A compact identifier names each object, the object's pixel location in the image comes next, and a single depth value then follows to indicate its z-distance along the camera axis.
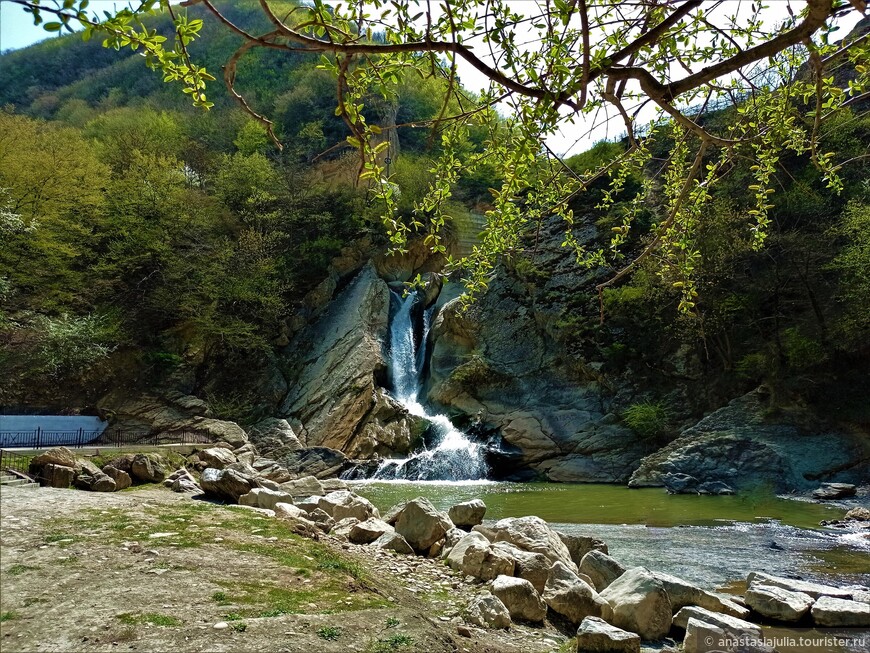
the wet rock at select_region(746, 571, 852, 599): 5.84
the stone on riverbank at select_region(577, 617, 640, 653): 4.50
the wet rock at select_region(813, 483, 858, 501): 14.05
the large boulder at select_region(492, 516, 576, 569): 7.09
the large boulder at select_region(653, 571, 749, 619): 5.58
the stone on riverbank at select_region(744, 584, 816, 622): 5.39
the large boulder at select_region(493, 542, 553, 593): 6.12
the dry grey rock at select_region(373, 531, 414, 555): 7.48
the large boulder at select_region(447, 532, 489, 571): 6.57
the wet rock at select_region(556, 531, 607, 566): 7.89
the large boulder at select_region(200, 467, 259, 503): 10.07
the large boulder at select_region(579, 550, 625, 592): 6.59
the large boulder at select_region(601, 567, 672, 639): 5.12
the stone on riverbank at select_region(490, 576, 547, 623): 5.18
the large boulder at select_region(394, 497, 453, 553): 7.62
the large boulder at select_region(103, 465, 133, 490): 10.77
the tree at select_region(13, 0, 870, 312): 2.38
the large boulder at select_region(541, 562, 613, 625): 5.29
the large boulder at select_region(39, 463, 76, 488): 9.27
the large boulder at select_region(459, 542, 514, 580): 6.11
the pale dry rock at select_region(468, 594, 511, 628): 4.83
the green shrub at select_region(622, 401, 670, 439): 20.92
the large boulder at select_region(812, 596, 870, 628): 5.23
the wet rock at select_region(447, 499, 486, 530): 9.29
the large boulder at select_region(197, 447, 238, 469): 14.82
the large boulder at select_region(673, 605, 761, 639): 4.63
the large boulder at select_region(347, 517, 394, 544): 8.05
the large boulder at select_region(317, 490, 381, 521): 9.70
